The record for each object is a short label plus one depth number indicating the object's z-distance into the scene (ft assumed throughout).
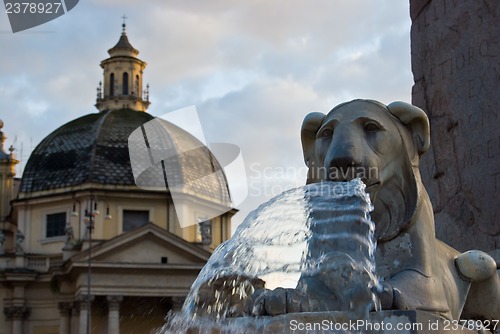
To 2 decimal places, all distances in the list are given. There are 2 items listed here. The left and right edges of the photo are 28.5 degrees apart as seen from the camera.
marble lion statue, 13.58
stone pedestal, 21.21
